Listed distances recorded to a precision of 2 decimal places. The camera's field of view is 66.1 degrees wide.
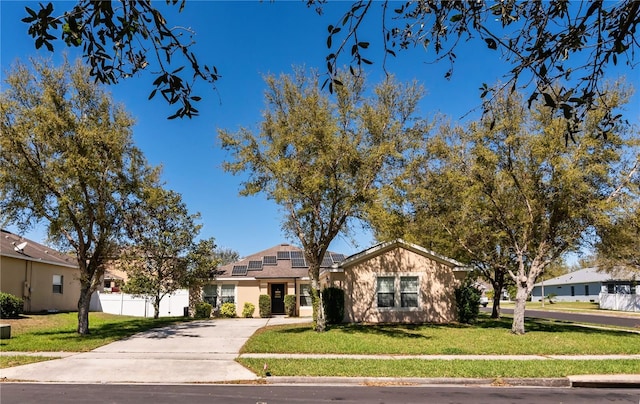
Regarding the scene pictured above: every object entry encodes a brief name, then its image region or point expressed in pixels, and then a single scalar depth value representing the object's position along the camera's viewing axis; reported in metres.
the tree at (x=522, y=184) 17.83
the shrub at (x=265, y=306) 30.09
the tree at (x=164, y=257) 29.25
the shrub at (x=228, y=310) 30.16
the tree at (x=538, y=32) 3.69
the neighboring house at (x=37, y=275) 24.75
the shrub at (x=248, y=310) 30.30
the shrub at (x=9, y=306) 21.05
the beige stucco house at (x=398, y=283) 22.73
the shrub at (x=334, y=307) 22.44
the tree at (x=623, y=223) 18.05
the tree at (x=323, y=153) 17.78
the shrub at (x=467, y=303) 22.80
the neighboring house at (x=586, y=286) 52.16
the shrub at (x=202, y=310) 29.28
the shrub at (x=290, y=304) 30.11
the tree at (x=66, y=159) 16.28
